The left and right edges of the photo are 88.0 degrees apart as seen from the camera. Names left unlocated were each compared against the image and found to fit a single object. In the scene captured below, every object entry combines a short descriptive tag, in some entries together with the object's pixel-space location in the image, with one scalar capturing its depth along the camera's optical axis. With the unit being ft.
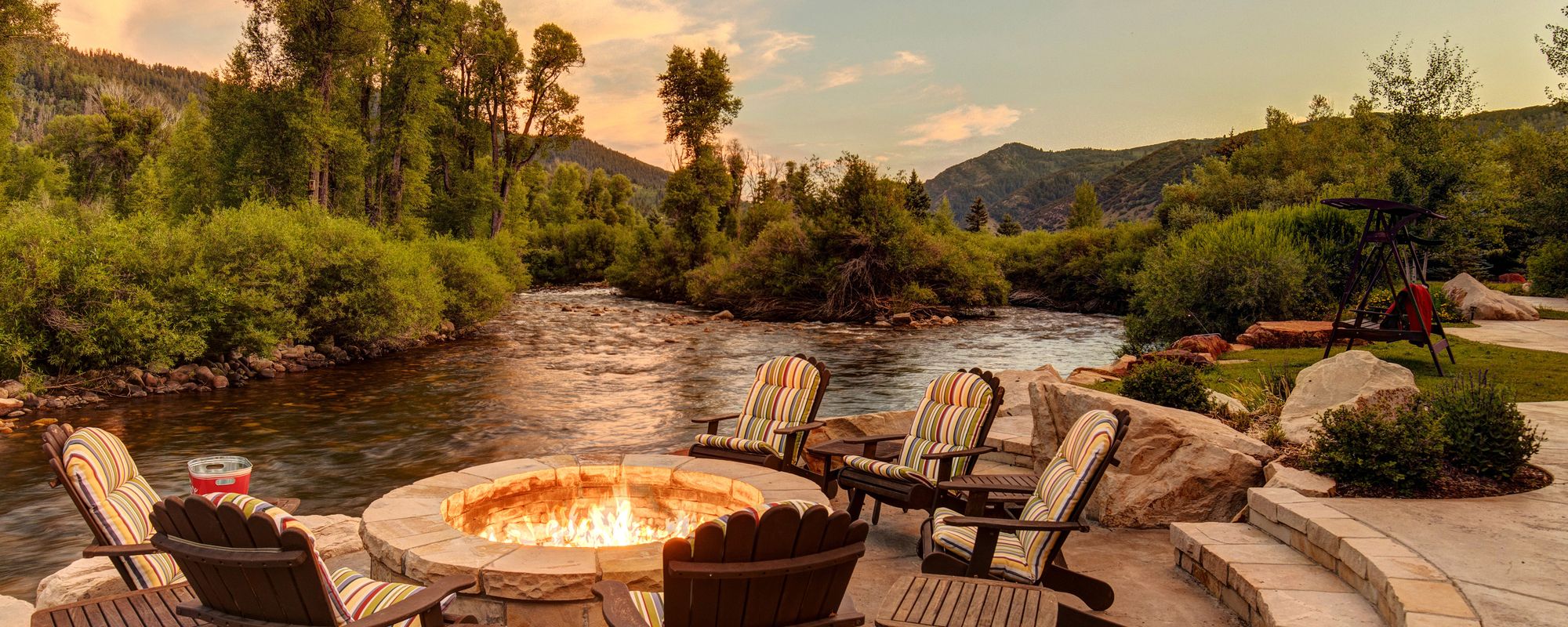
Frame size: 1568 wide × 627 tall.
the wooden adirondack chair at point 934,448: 17.93
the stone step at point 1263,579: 12.52
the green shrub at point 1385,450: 16.87
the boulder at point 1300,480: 16.89
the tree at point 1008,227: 210.59
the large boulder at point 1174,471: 18.89
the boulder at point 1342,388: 20.47
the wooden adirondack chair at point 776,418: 20.94
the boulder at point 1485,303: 45.73
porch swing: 27.30
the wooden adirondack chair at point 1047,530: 12.62
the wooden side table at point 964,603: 9.98
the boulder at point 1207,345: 38.88
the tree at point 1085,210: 189.67
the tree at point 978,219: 213.46
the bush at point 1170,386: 23.94
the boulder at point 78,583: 13.62
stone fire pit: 11.57
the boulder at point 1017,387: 30.97
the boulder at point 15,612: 12.28
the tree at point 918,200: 163.86
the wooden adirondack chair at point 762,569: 8.34
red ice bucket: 13.35
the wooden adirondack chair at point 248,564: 8.19
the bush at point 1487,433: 17.25
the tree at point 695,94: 126.31
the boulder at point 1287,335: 38.42
